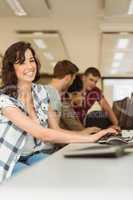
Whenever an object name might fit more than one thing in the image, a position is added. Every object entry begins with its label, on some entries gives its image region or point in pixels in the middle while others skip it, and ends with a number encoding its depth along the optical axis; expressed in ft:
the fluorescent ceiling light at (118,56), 24.62
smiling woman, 4.70
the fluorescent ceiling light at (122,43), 21.70
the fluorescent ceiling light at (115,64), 26.14
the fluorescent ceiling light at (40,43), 21.73
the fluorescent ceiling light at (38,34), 20.62
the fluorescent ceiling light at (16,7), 15.41
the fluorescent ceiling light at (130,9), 15.48
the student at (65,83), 9.15
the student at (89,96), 10.84
